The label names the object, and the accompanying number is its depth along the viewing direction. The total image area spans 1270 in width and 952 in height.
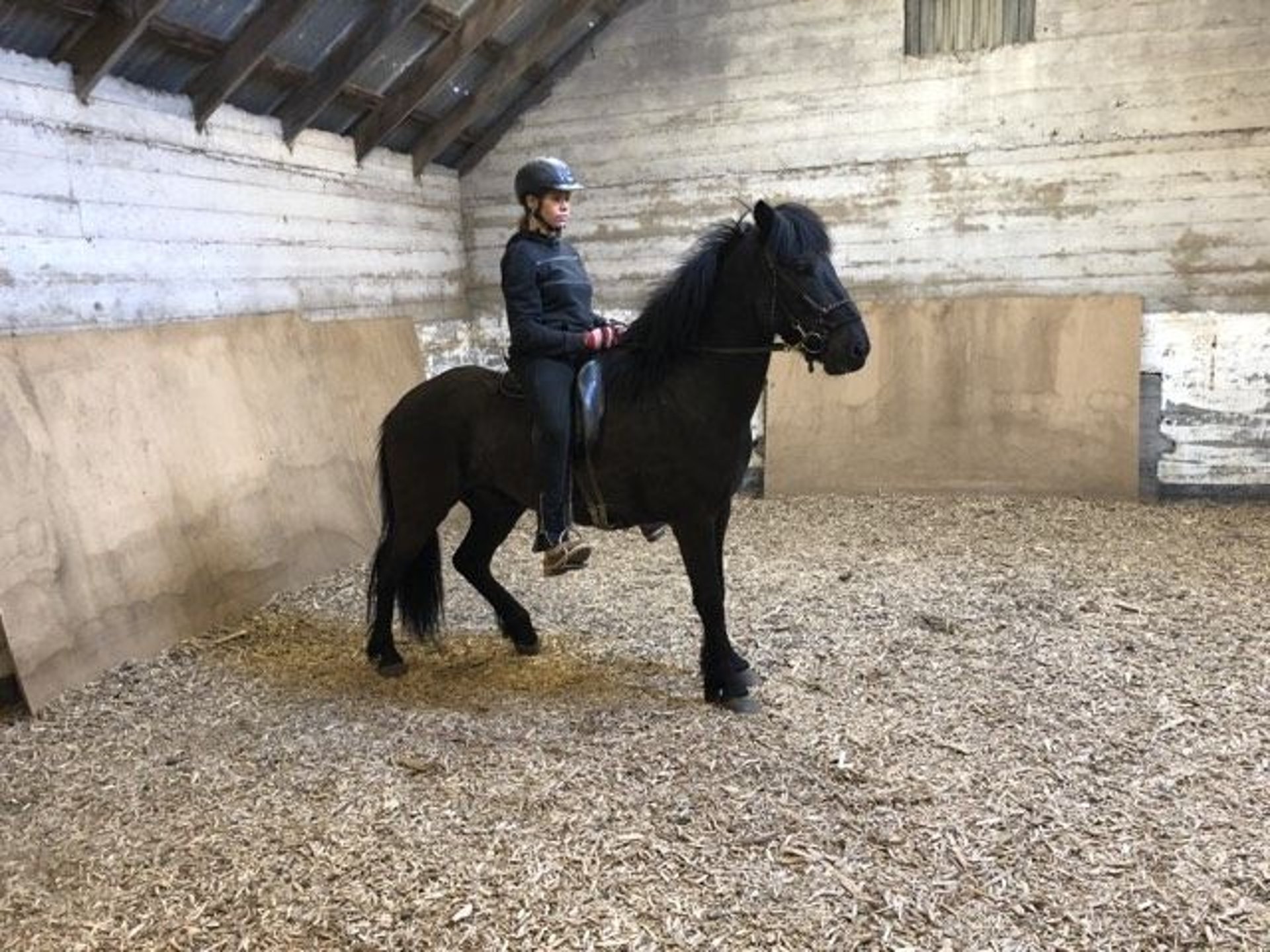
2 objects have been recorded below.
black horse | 2.88
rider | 3.07
